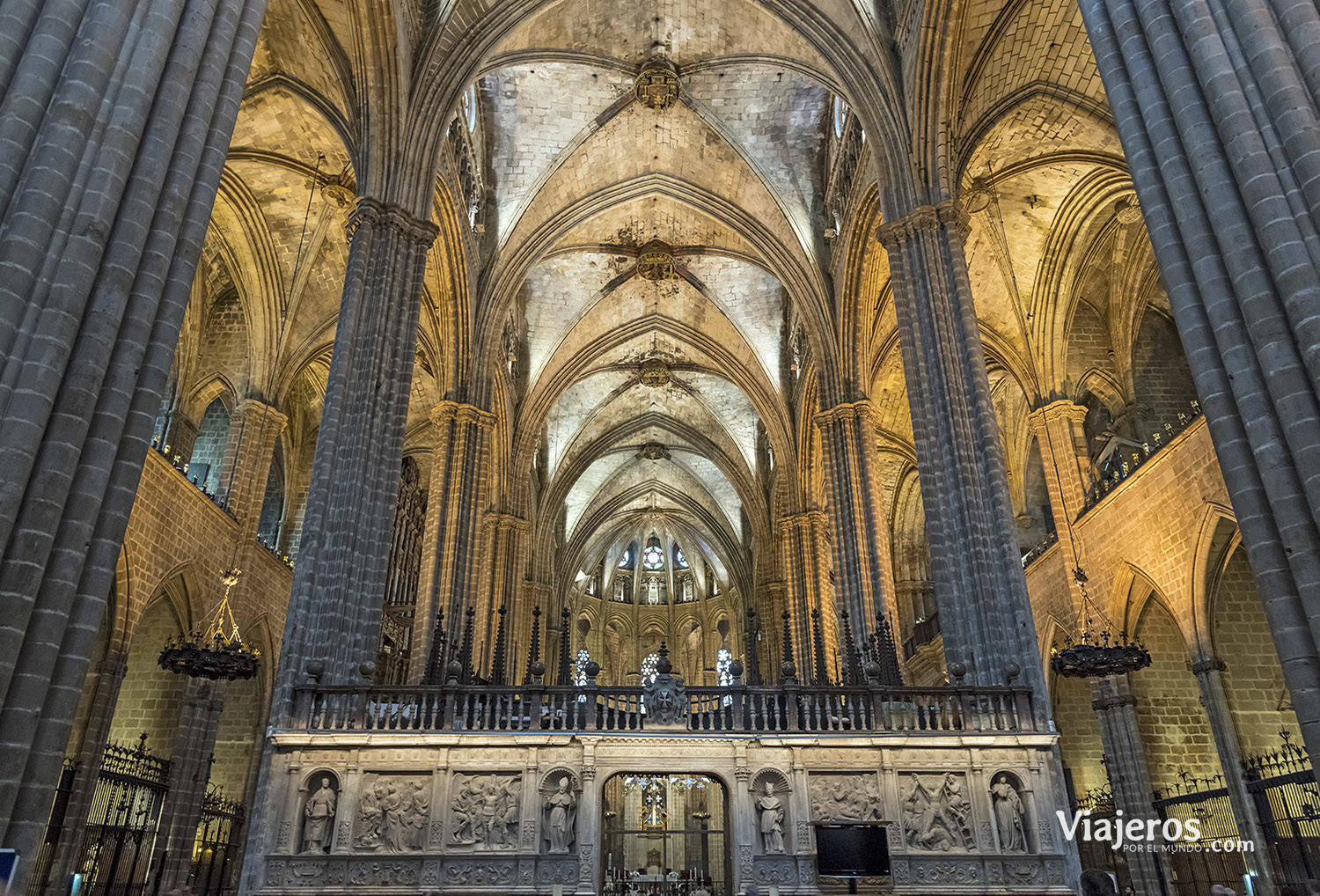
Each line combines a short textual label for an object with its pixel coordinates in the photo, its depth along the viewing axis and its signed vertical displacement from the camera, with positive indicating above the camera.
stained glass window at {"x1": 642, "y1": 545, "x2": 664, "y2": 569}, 45.53 +14.68
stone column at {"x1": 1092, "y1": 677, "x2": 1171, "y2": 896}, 15.24 +1.93
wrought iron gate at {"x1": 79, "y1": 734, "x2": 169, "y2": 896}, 14.29 +0.87
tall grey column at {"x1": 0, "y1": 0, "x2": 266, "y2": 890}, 5.49 +3.57
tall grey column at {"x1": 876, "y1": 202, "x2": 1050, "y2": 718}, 11.41 +5.28
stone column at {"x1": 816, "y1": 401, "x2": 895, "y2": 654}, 17.92 +6.77
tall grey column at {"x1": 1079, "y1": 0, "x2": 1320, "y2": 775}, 5.83 +4.06
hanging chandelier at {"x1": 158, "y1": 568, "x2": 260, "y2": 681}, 14.03 +3.15
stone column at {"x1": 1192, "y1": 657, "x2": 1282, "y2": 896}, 12.94 +1.54
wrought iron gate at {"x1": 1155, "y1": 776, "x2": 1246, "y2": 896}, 14.05 +0.24
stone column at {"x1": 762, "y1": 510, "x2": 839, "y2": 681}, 23.41 +7.74
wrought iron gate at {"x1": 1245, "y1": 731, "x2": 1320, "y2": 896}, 12.27 +0.76
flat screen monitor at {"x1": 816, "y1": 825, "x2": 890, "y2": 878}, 8.98 +0.22
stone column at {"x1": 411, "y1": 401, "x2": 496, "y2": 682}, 17.94 +6.84
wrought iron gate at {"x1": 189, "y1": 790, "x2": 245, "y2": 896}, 17.00 +0.61
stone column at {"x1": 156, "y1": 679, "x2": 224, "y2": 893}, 15.39 +1.62
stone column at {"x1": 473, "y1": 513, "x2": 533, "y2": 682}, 23.66 +7.90
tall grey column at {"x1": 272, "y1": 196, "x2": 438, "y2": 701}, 11.14 +5.22
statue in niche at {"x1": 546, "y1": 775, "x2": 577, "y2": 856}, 9.08 +0.55
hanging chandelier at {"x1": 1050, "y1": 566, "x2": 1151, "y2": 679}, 13.79 +3.01
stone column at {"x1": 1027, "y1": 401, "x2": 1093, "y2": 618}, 18.28 +7.74
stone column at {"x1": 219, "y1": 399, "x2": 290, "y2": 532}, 18.62 +7.98
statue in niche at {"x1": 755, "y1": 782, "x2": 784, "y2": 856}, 9.10 +0.51
